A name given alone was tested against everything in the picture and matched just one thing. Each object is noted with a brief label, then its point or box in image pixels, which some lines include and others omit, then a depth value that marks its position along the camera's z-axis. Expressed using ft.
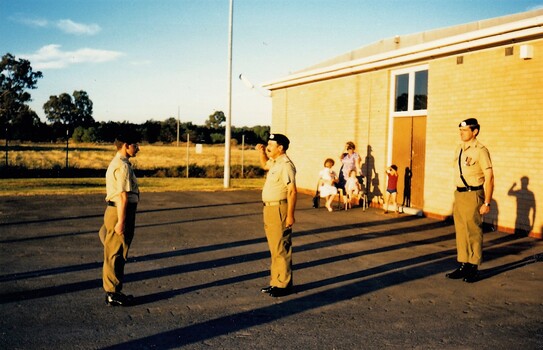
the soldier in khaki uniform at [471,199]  21.47
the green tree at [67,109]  367.45
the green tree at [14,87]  242.99
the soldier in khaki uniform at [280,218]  18.94
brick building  32.89
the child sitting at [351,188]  43.41
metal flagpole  63.67
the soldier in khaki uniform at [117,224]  16.96
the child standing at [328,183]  43.01
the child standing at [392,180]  41.09
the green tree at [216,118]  385.91
